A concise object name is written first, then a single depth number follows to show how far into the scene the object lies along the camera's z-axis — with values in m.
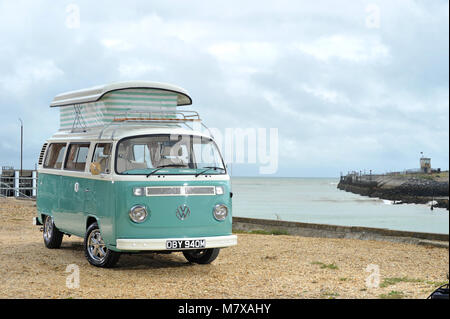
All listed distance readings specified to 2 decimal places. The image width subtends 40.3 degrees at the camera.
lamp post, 51.34
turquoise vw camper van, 9.78
